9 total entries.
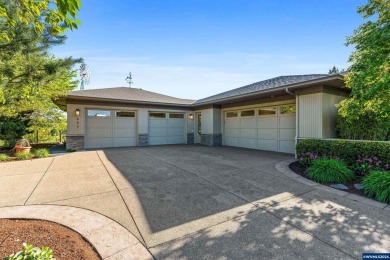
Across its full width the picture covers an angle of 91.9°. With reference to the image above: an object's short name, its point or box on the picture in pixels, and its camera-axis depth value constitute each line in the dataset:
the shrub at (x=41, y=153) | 8.05
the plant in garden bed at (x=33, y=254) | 1.58
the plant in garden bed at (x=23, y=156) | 7.66
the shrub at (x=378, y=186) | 3.61
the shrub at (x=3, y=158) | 7.27
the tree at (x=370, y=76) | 4.38
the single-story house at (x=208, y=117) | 7.22
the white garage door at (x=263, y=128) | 8.88
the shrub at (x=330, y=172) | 4.70
